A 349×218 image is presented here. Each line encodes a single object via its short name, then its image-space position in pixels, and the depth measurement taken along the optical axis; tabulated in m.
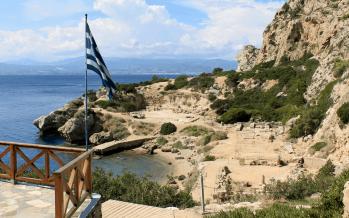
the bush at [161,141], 49.91
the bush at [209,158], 36.49
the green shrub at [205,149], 41.58
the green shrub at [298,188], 18.34
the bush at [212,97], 69.44
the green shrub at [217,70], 93.94
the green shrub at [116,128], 54.59
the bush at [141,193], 19.66
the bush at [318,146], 31.93
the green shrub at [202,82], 76.38
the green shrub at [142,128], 55.06
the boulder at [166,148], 47.50
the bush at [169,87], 77.81
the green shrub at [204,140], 45.41
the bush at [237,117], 53.97
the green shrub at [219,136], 44.56
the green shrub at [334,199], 10.80
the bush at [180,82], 78.94
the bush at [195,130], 50.19
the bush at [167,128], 53.06
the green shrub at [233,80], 71.93
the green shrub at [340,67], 40.99
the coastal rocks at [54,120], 60.84
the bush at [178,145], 47.29
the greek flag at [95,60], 13.13
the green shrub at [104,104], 64.73
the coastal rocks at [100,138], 53.59
